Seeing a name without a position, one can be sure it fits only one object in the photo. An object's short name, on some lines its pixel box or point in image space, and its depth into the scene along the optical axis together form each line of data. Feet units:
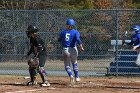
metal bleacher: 63.72
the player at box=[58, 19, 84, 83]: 50.61
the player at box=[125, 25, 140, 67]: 48.91
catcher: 47.52
